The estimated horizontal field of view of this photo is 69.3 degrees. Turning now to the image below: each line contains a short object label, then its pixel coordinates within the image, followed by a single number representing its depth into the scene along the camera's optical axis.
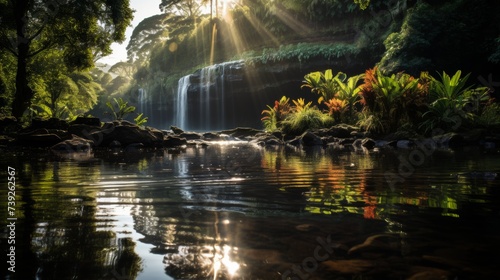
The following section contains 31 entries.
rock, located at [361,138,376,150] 12.62
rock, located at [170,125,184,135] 22.36
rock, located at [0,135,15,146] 13.14
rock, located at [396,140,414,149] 11.81
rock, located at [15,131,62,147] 12.56
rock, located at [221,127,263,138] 22.85
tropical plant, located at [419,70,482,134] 12.79
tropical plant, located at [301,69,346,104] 19.19
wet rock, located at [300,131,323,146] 14.76
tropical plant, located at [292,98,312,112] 18.70
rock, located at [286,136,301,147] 15.53
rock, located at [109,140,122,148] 13.19
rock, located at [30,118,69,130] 14.24
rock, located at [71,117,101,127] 15.01
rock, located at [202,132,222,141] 21.02
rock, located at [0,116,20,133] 14.53
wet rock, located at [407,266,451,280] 1.60
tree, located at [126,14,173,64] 56.34
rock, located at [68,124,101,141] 14.25
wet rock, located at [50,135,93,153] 11.59
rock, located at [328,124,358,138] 15.73
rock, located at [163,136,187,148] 14.78
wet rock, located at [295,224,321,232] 2.31
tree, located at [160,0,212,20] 52.44
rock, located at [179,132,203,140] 20.14
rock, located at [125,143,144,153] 12.55
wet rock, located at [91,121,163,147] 13.58
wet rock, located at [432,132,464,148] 11.73
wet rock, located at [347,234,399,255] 1.94
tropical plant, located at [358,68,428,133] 13.36
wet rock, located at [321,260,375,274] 1.68
